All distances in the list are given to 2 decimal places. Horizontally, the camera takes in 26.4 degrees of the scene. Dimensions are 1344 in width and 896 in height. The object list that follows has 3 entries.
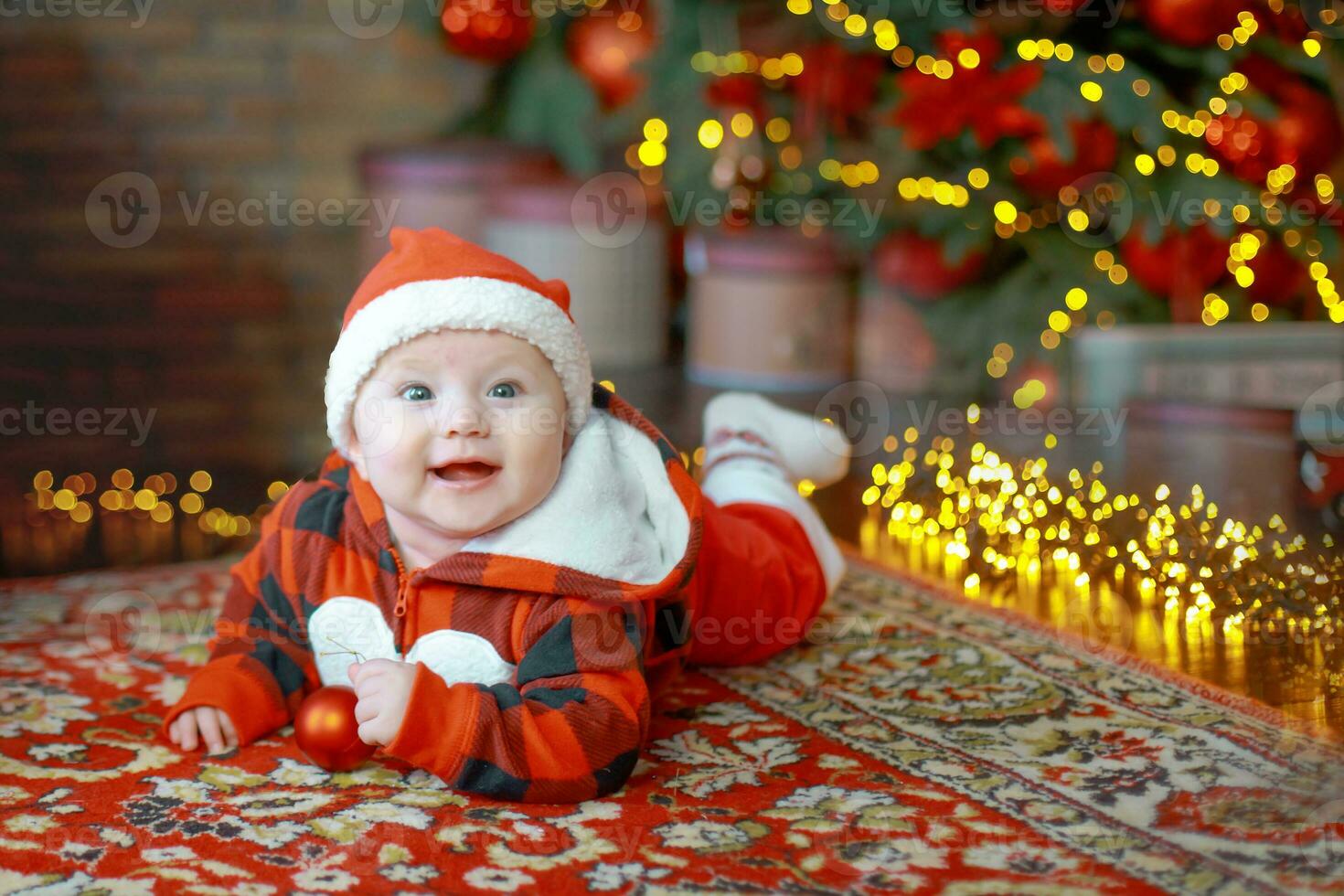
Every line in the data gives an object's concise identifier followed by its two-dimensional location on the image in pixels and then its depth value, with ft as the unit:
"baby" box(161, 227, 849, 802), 4.60
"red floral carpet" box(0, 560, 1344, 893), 4.37
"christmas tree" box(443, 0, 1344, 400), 7.32
